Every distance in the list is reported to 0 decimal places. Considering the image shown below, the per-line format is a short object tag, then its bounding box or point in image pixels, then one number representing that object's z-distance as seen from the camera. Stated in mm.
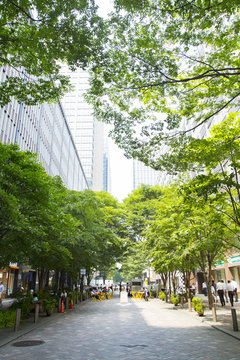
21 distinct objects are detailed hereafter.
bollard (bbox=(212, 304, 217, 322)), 14055
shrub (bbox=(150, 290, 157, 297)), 41500
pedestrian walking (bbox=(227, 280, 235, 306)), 20297
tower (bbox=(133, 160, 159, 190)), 173000
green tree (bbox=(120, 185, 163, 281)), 39781
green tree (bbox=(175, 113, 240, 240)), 11055
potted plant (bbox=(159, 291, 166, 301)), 31012
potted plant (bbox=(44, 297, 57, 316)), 17922
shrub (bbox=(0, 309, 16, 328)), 13211
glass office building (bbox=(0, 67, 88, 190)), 27100
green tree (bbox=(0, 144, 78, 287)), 10461
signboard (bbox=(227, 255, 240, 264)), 30022
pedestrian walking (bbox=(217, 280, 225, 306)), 21250
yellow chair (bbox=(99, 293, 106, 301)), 37753
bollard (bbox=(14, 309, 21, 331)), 12088
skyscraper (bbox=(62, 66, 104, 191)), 111375
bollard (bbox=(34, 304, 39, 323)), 14879
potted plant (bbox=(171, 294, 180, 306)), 23766
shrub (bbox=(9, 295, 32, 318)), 15717
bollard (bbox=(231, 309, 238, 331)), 11383
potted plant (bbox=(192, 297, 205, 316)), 16234
